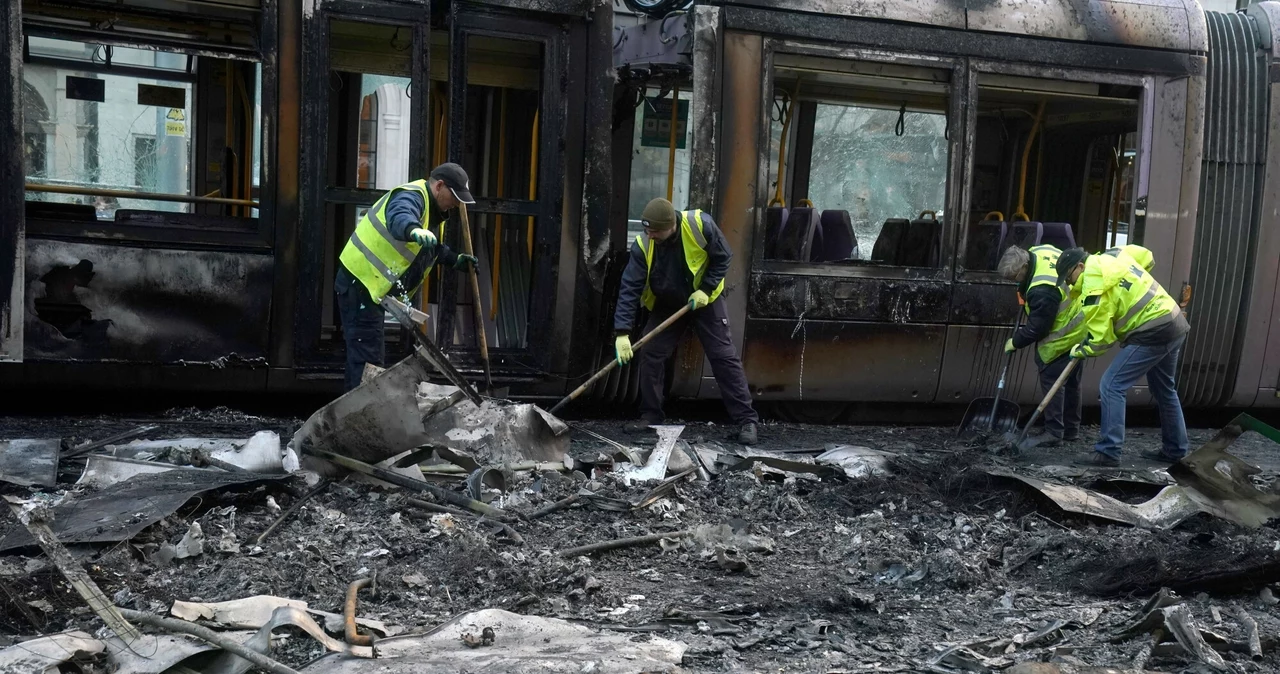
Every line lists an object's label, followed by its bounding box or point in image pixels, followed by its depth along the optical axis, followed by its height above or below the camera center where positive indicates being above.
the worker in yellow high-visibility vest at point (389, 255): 6.08 -0.32
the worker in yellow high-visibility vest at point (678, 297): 6.75 -0.51
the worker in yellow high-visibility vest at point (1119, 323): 6.76 -0.51
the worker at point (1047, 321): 7.02 -0.55
